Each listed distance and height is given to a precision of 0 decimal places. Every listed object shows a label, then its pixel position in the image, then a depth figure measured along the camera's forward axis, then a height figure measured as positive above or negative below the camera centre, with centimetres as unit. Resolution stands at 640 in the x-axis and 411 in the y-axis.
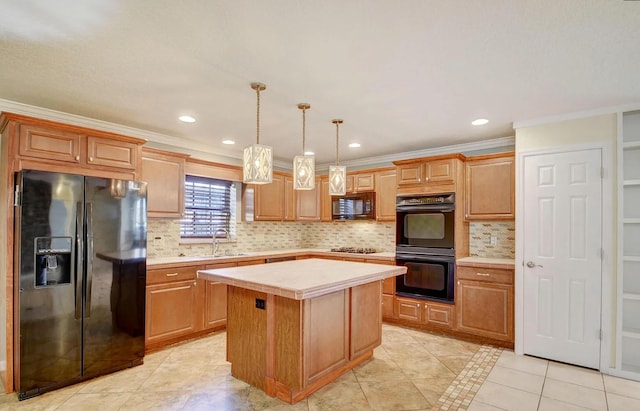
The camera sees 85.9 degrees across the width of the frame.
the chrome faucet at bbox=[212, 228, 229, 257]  473 -42
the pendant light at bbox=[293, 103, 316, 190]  294 +32
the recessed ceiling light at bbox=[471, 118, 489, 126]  359 +95
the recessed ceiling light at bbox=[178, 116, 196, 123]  357 +95
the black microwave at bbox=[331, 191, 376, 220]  527 +6
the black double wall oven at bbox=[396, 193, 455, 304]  421 -45
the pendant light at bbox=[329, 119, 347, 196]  328 +29
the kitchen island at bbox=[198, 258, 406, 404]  252 -93
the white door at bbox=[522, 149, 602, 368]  324 -43
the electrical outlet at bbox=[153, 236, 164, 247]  422 -41
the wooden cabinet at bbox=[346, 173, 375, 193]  528 +44
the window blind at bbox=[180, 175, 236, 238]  470 +2
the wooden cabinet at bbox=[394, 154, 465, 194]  427 +48
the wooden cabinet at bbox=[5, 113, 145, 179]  277 +52
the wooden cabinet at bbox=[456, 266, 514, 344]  376 -103
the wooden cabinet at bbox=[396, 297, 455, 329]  415 -128
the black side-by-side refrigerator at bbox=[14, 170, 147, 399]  266 -59
